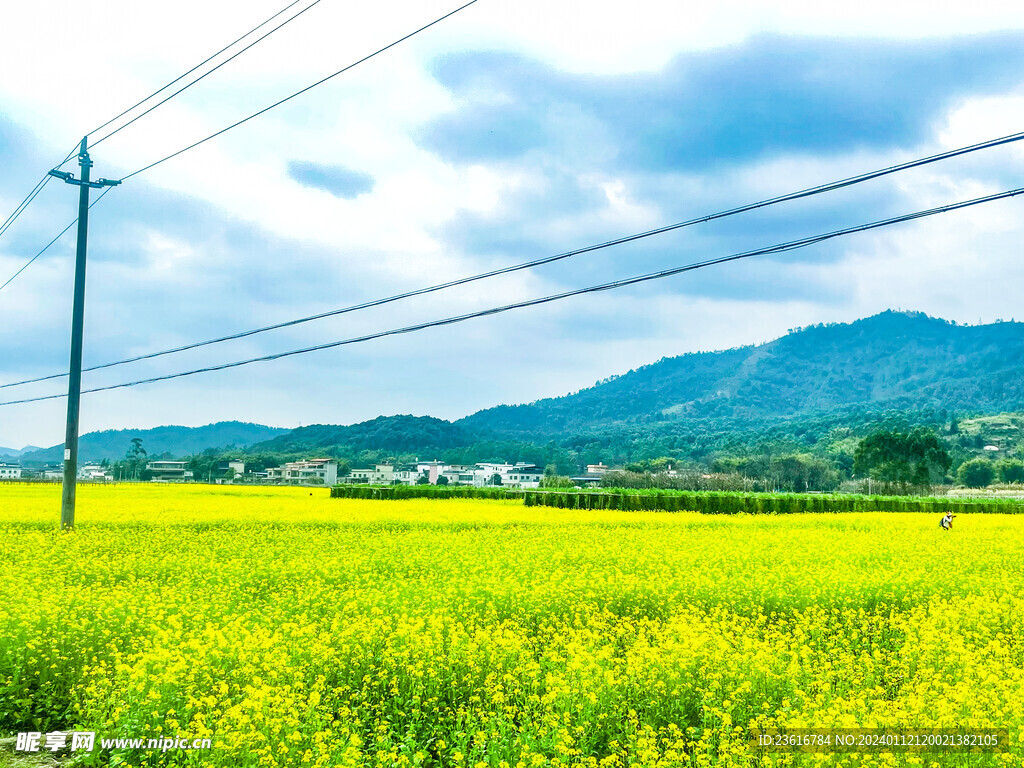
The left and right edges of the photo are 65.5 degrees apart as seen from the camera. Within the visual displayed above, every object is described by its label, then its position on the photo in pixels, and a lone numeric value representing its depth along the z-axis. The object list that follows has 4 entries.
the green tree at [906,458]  95.12
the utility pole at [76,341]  22.08
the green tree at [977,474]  113.12
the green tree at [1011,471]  115.06
